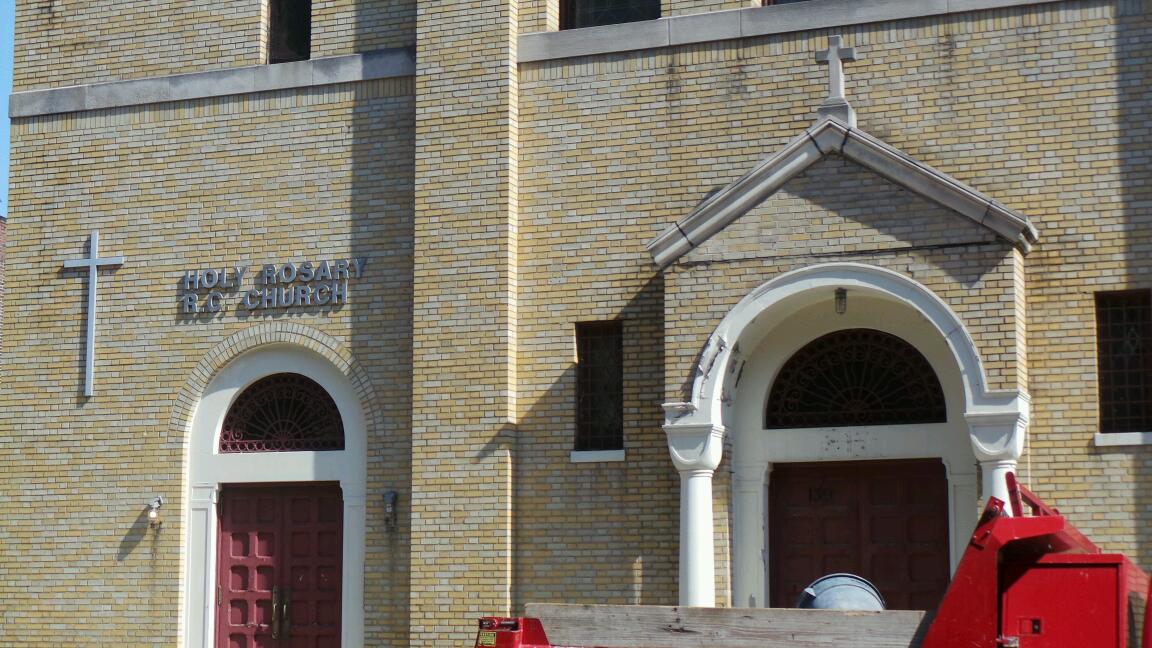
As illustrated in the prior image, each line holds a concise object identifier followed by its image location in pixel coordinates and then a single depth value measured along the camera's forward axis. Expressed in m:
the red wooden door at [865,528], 14.43
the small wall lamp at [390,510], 16.22
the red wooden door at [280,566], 16.70
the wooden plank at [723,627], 9.23
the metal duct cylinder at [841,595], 10.23
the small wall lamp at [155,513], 17.08
